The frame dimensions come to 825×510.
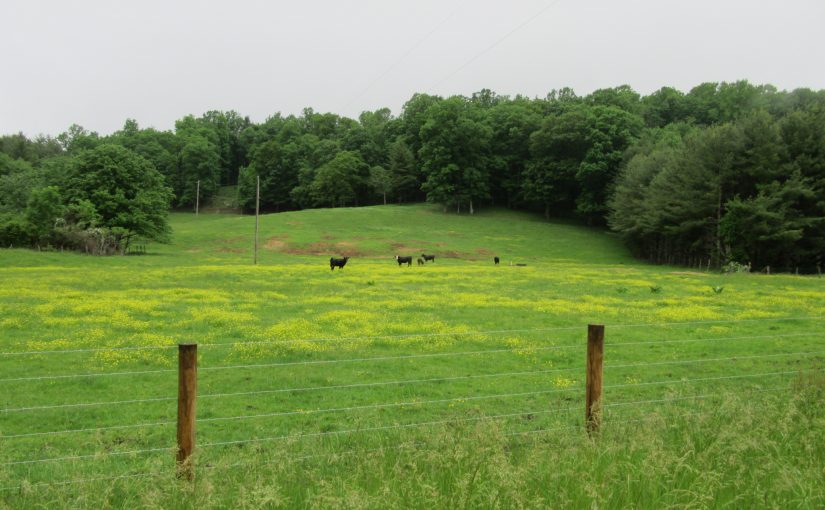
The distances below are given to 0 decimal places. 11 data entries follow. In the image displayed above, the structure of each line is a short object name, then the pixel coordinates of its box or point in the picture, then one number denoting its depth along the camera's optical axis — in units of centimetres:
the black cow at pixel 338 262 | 4359
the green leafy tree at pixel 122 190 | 6331
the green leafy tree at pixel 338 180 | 11756
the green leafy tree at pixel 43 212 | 5681
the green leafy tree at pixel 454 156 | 10350
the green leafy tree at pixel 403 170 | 11706
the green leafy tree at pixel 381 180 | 11696
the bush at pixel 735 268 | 4812
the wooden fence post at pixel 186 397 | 573
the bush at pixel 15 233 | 5641
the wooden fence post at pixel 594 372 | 690
